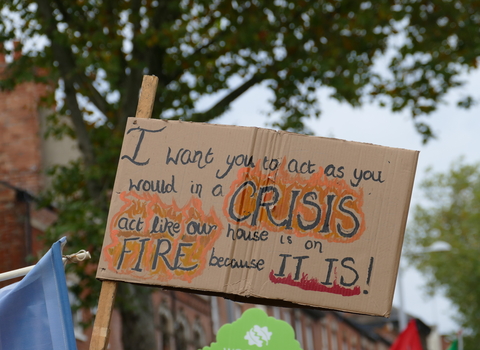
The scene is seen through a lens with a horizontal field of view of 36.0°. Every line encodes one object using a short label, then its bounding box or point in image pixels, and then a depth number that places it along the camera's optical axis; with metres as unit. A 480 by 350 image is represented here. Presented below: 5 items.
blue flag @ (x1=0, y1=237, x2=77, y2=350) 3.61
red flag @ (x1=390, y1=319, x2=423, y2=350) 7.88
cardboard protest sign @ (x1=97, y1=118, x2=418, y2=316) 3.90
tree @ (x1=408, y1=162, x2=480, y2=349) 30.35
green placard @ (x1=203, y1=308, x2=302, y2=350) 5.86
